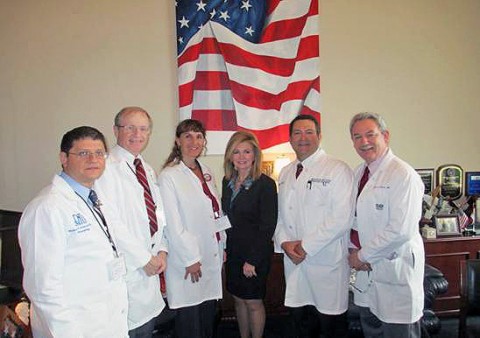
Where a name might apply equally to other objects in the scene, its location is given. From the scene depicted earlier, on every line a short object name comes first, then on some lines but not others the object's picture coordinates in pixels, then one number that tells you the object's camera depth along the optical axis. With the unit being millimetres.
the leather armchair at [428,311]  2652
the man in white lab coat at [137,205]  1988
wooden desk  3348
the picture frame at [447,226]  3439
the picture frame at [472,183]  4051
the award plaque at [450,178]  4004
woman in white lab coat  2342
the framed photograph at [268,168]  3702
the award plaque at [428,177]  3994
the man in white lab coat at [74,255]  1447
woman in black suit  2465
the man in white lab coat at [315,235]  2258
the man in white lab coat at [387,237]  2006
